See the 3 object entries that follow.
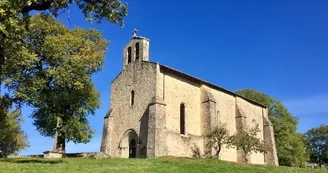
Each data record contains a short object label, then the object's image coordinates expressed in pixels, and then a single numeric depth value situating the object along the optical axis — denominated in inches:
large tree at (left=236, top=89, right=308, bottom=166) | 1967.3
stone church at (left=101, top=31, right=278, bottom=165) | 1167.0
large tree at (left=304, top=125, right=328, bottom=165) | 2947.8
